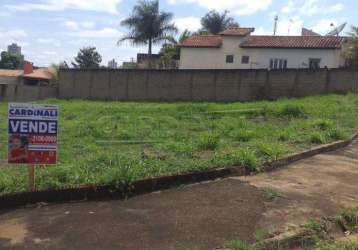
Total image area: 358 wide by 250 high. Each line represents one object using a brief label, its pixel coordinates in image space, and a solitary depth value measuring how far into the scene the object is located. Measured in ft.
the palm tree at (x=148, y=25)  151.74
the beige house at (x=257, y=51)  116.47
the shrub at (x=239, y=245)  15.10
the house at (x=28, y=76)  163.13
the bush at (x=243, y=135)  35.01
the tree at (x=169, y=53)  147.43
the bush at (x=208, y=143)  30.37
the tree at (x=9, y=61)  237.45
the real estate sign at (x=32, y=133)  20.17
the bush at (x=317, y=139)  34.18
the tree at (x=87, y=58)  208.64
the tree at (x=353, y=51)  104.54
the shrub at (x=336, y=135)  36.55
